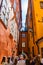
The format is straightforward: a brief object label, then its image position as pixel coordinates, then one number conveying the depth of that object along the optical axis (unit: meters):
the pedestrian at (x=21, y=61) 1.18
